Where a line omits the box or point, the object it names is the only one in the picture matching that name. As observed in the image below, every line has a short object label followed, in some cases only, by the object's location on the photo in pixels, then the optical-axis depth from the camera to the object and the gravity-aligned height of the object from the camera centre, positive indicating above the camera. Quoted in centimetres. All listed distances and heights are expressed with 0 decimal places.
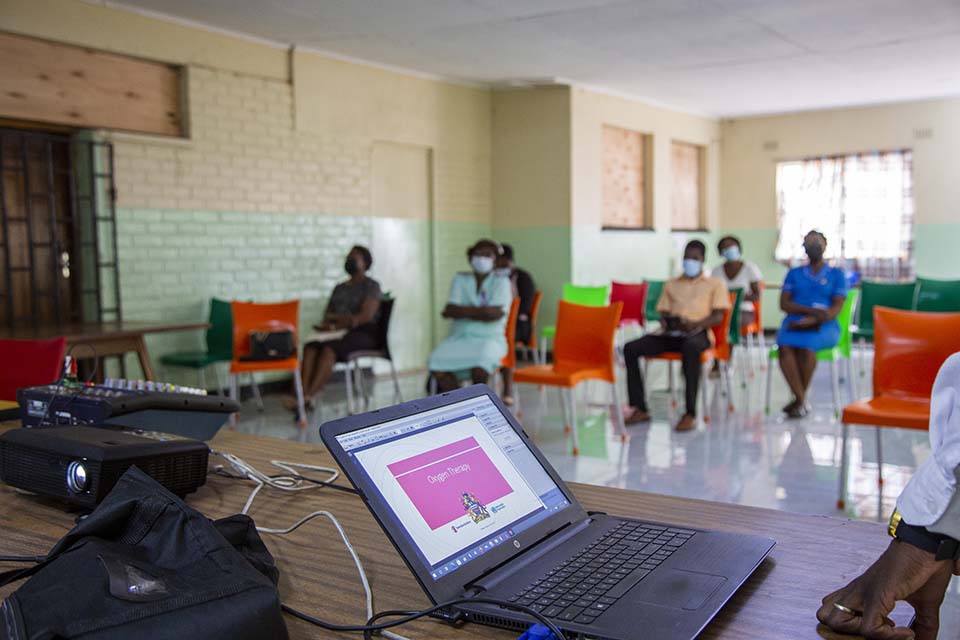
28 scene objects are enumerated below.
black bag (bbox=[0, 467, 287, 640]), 84 -33
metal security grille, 583 +19
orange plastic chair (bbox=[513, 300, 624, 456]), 498 -58
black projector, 139 -33
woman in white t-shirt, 723 -21
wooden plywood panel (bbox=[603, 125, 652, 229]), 968 +80
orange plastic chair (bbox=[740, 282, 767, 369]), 726 -63
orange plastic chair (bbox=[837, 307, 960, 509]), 355 -48
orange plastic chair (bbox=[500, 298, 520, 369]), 593 -55
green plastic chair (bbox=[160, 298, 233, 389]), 593 -59
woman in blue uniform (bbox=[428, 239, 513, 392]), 571 -46
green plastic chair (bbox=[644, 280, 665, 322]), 741 -38
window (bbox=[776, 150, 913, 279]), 1039 +48
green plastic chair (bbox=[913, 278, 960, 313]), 646 -36
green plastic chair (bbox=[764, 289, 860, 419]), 579 -66
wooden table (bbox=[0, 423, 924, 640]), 102 -42
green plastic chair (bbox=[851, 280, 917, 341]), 636 -35
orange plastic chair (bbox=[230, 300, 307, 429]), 570 -45
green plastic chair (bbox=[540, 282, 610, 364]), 684 -33
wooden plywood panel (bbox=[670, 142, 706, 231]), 1101 +82
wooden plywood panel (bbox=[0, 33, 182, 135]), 550 +113
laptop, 102 -38
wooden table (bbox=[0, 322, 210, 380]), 470 -40
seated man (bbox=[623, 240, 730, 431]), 574 -48
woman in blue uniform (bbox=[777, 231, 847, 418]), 570 -42
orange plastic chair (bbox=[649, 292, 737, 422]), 590 -65
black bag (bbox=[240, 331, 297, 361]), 571 -56
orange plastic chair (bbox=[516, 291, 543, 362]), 706 -61
